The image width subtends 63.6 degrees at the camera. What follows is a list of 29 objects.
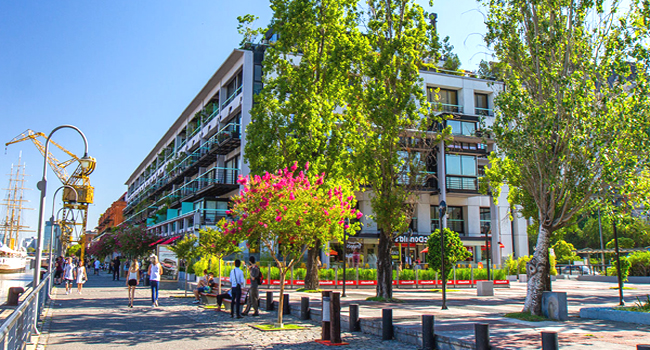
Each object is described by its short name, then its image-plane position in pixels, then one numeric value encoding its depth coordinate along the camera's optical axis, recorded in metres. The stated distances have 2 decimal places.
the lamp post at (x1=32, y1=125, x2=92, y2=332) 14.25
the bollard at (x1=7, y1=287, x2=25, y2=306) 18.20
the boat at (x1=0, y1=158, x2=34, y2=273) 167.21
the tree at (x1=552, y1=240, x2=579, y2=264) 54.78
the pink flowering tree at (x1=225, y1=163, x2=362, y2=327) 13.12
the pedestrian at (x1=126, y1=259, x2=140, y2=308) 19.05
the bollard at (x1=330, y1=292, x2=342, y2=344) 11.19
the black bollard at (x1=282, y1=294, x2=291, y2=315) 16.77
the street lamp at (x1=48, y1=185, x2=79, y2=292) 27.83
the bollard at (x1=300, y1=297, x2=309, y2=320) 15.49
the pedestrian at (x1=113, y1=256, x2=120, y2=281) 44.06
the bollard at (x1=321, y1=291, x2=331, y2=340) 11.52
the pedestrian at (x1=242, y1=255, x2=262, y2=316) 16.44
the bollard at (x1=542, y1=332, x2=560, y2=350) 7.89
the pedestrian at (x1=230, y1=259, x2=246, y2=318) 15.71
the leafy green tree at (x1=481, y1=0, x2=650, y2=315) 13.24
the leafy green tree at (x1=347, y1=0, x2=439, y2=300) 19.75
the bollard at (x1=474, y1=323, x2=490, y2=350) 8.91
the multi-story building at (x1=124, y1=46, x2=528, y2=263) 38.62
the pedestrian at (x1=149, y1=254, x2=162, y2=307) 18.67
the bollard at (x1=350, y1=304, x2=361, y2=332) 12.98
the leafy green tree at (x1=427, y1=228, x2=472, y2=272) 23.91
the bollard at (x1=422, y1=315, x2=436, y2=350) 10.30
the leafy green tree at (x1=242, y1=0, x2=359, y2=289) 23.45
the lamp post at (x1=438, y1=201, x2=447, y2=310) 16.89
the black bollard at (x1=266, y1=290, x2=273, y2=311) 18.12
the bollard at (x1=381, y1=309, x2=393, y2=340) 11.66
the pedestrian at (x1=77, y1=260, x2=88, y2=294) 25.73
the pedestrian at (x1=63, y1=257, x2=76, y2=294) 26.45
